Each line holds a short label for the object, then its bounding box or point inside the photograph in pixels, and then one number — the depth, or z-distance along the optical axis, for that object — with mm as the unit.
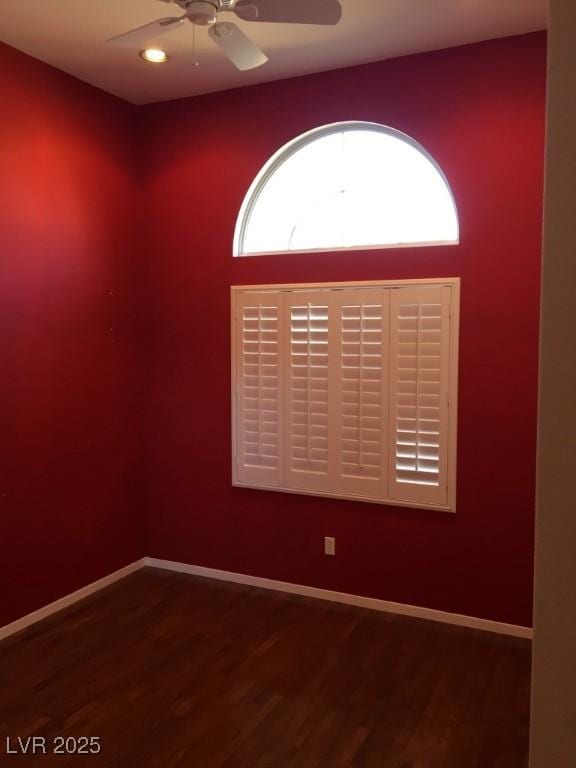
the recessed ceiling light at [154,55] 3211
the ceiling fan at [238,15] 2189
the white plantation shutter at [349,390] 3309
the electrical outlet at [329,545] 3631
